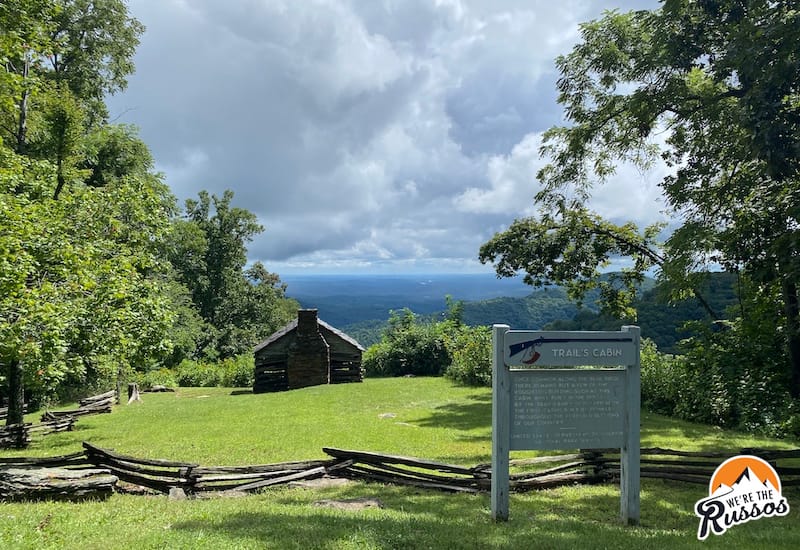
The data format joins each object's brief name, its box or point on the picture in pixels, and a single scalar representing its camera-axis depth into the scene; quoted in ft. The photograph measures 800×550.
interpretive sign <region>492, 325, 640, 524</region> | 18.95
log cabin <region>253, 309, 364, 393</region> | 87.97
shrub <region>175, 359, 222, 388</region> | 108.06
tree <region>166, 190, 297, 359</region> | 160.66
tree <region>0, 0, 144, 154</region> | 76.05
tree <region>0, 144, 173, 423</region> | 32.55
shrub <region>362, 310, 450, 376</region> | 101.24
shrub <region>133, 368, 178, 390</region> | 97.28
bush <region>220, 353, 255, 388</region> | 104.58
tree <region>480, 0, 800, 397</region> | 28.25
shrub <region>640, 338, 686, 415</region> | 53.21
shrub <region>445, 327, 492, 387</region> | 80.23
